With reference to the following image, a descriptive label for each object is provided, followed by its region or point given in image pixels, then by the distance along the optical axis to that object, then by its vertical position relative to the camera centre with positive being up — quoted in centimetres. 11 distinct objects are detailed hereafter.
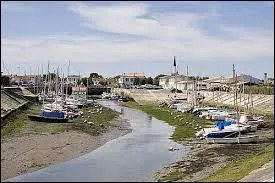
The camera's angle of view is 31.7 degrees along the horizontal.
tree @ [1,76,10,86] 9466 +91
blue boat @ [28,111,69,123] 5112 -340
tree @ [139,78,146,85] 17925 +170
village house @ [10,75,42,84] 15184 +242
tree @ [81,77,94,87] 16862 +160
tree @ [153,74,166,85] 18244 +216
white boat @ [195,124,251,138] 3756 -353
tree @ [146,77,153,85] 18200 +173
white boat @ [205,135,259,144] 3628 -407
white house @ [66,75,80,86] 16632 +261
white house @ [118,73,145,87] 17912 +252
